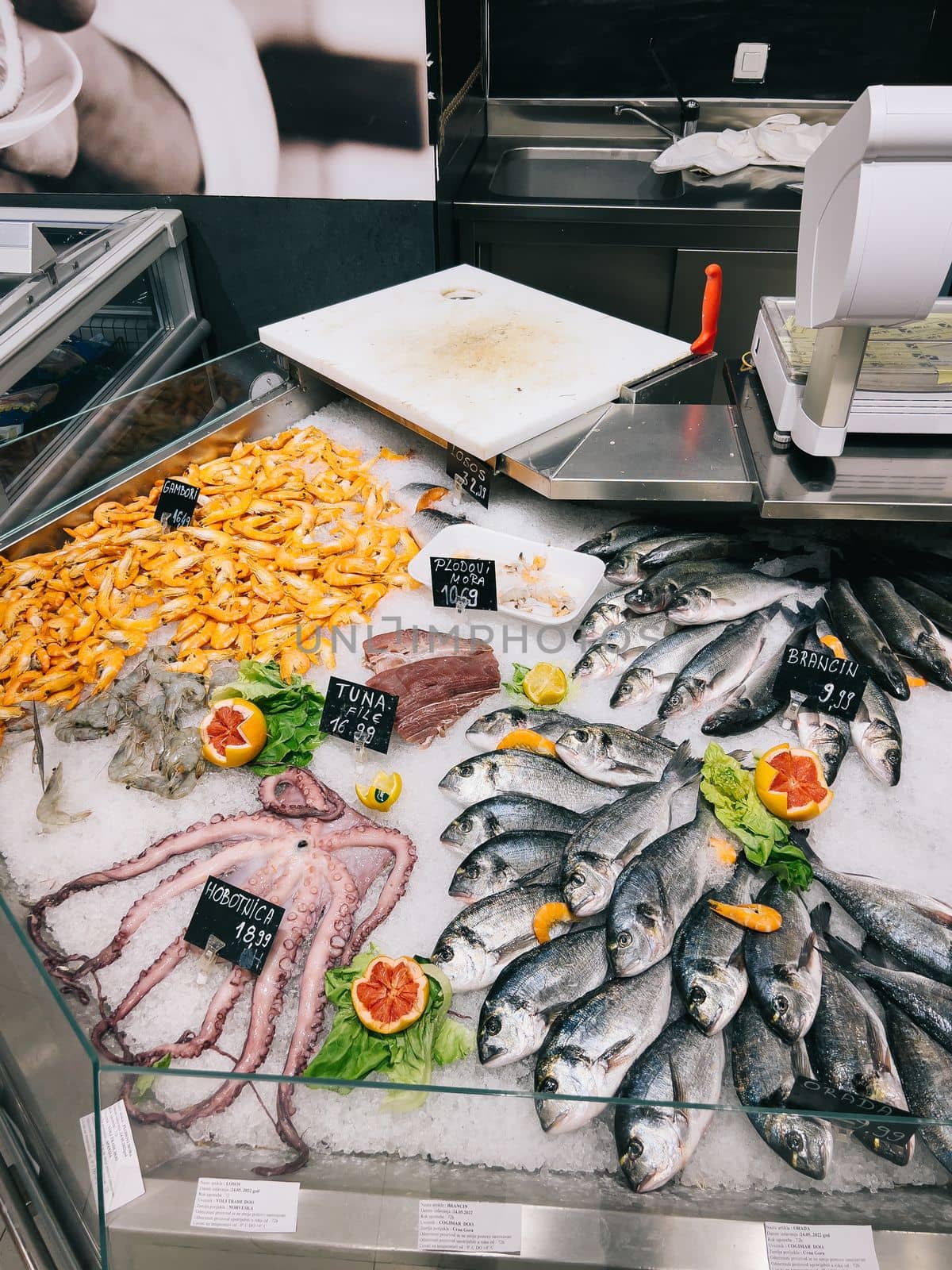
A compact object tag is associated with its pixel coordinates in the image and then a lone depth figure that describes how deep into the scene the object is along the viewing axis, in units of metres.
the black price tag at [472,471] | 2.34
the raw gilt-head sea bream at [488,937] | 1.45
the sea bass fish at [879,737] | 1.77
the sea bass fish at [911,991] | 1.38
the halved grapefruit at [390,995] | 1.34
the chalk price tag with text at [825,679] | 1.84
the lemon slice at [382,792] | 1.73
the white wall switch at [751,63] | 4.62
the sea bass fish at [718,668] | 1.90
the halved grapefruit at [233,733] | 1.82
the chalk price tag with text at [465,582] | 2.10
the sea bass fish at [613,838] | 1.53
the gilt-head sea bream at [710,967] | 1.37
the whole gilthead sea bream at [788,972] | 1.36
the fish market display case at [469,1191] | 1.18
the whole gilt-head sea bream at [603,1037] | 1.28
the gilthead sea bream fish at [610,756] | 1.76
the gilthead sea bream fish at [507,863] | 1.59
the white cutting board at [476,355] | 2.36
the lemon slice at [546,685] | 1.91
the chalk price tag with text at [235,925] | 1.49
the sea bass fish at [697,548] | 2.27
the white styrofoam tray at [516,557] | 2.14
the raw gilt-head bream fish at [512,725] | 1.86
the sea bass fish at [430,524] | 2.46
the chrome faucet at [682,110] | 4.71
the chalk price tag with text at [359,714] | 1.82
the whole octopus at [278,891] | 1.42
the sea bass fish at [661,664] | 1.95
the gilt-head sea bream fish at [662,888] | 1.43
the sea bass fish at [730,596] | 2.12
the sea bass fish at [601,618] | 2.10
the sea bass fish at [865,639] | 1.97
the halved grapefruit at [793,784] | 1.63
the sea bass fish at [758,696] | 1.87
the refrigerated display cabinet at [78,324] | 2.48
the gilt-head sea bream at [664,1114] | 1.19
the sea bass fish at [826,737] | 1.78
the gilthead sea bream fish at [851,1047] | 1.29
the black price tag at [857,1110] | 1.08
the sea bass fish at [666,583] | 2.15
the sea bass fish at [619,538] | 2.33
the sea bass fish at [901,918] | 1.46
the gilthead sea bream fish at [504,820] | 1.68
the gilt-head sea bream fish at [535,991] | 1.34
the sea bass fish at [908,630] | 2.01
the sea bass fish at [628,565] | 2.26
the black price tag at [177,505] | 2.51
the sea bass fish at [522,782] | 1.76
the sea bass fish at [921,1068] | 1.28
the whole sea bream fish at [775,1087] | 1.15
